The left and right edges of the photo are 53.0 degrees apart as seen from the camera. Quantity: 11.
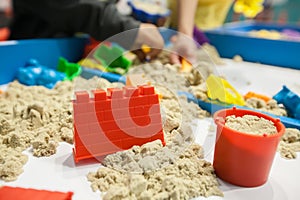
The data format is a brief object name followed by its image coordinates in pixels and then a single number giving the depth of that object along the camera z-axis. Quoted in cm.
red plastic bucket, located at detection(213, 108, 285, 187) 46
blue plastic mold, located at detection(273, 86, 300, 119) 73
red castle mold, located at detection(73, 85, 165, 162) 52
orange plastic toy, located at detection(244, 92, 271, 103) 82
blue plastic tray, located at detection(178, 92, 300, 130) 67
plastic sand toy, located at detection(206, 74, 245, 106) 76
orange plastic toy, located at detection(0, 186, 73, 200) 40
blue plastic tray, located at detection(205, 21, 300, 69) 124
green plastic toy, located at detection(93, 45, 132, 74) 102
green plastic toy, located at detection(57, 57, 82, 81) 101
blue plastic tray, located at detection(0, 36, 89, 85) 99
